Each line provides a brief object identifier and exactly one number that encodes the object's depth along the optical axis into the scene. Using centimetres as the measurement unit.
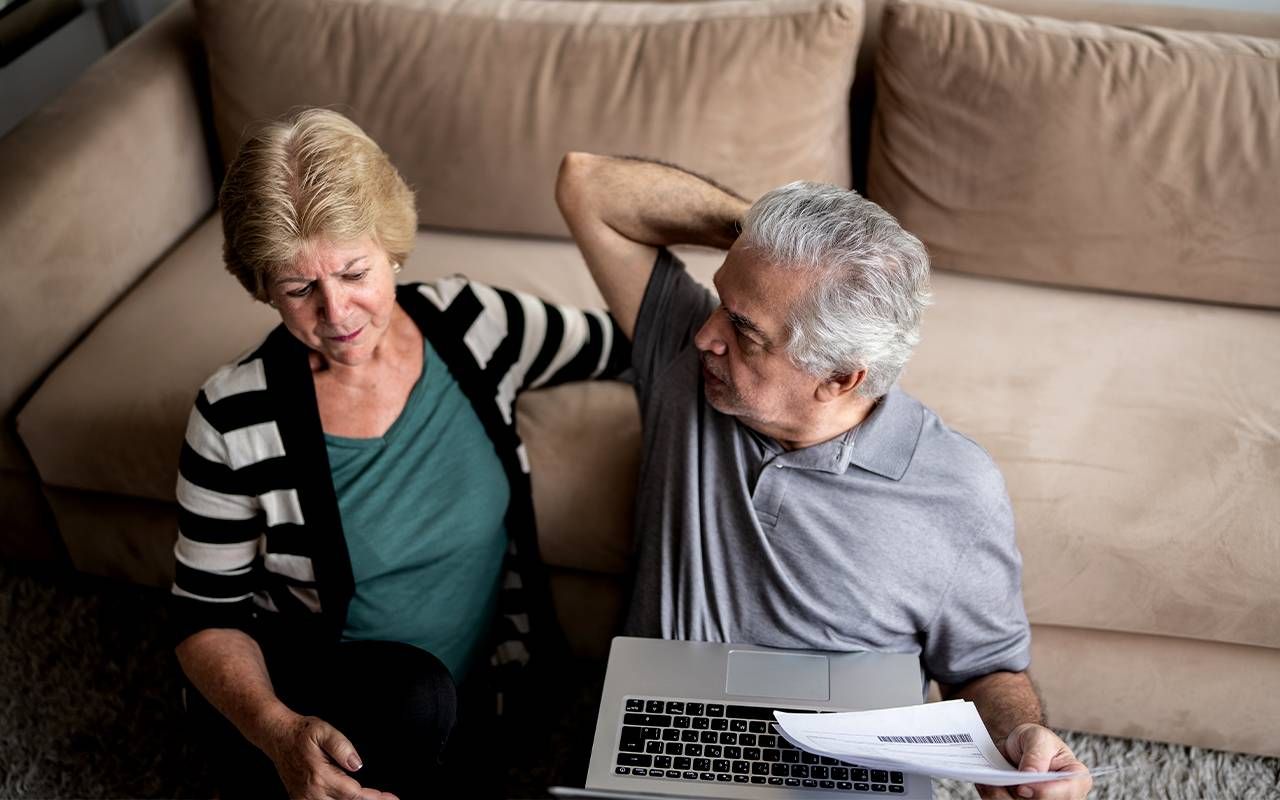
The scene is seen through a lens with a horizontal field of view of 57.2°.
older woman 136
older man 129
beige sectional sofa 167
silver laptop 124
